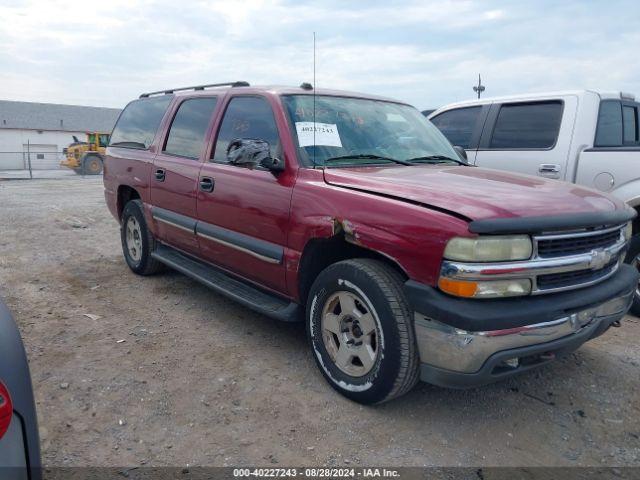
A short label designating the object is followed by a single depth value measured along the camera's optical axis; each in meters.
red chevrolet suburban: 2.39
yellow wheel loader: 26.41
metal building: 40.75
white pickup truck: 4.32
